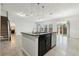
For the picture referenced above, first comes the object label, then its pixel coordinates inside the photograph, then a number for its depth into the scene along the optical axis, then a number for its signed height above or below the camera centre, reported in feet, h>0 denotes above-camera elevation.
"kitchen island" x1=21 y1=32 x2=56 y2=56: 3.49 -1.19
